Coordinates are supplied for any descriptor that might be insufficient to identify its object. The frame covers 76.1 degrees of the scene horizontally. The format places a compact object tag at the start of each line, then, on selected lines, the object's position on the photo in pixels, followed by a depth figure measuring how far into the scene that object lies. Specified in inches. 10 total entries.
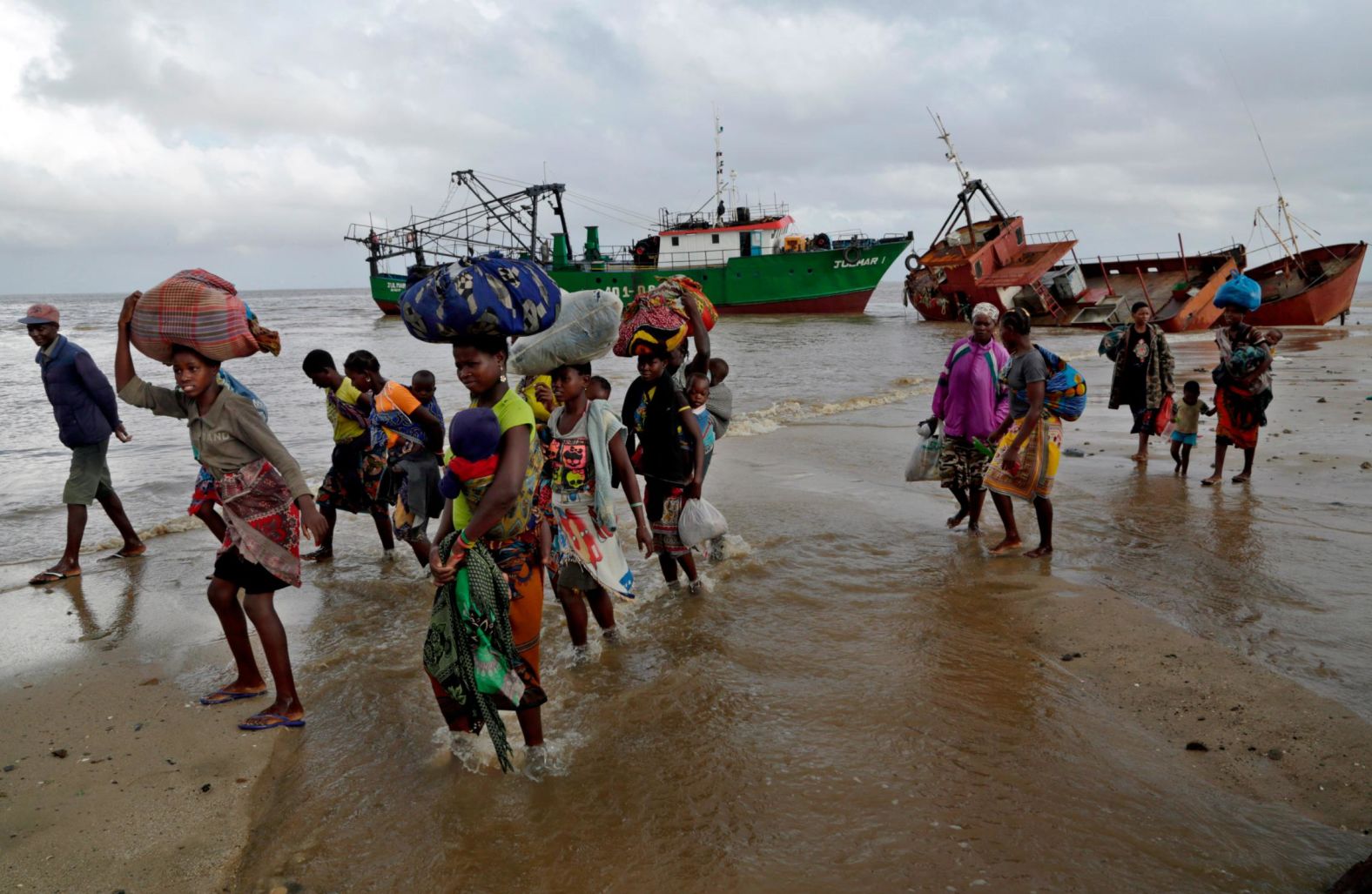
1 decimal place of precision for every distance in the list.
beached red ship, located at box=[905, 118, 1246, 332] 1018.1
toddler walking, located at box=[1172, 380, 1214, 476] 293.4
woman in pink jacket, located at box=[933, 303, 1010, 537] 221.3
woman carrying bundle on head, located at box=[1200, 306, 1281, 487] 275.4
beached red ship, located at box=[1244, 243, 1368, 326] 1019.3
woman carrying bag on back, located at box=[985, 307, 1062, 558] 203.3
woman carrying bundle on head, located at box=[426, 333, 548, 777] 108.7
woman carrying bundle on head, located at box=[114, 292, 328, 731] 129.3
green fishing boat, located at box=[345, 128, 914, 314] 1501.0
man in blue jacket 209.5
